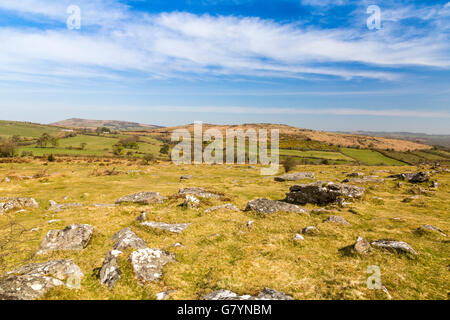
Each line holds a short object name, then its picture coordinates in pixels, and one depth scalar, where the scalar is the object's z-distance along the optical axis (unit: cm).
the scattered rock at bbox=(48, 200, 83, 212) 2346
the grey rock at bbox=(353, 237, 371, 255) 1203
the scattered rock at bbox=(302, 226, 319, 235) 1528
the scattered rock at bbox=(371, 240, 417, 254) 1189
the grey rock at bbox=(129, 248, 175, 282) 974
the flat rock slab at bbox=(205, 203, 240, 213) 2136
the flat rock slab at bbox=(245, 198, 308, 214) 2052
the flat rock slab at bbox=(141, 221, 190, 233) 1610
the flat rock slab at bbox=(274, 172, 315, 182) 4559
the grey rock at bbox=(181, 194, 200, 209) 2220
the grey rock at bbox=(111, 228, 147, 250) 1238
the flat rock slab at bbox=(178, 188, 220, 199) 2624
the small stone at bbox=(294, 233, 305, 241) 1406
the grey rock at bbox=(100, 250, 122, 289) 925
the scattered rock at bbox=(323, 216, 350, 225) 1788
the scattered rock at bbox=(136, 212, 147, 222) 1813
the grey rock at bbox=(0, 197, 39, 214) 2223
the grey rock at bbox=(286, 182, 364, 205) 2495
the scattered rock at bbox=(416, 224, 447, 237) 1536
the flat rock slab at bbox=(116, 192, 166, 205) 2545
